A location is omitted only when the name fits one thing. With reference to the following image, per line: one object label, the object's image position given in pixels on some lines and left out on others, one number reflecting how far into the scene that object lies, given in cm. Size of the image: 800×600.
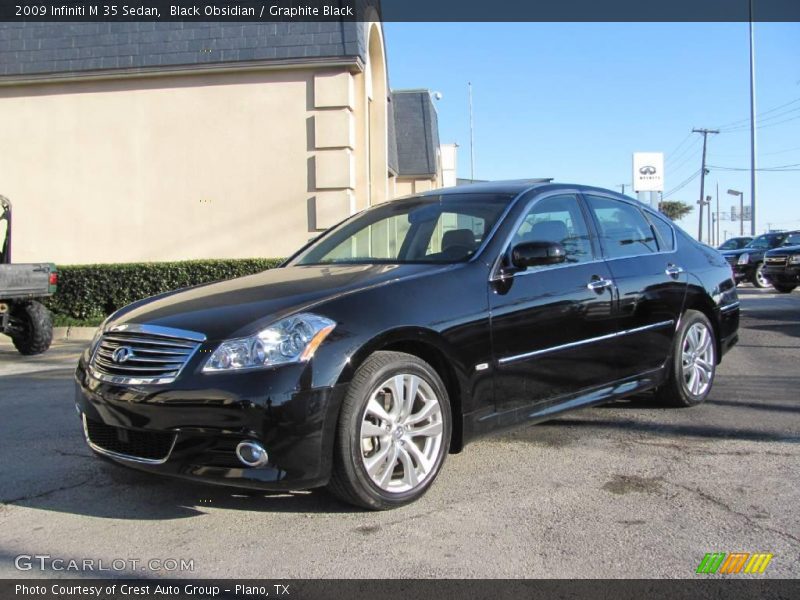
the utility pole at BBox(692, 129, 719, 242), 5921
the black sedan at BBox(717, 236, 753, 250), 2694
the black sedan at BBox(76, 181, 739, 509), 321
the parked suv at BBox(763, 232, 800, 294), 1670
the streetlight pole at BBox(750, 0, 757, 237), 3259
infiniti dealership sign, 2414
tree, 8444
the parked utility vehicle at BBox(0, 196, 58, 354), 928
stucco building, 1253
